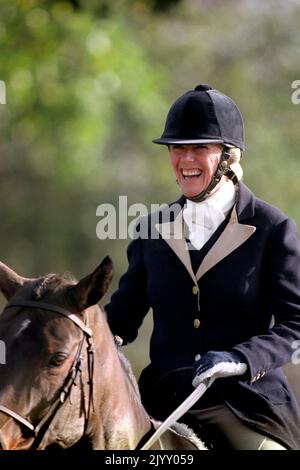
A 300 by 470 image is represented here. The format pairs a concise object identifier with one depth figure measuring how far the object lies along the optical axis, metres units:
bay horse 8.45
